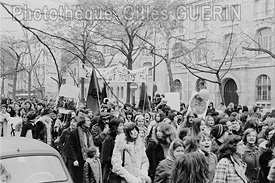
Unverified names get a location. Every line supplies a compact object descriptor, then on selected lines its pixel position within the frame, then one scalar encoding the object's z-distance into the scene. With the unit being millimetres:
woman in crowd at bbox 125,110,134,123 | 11990
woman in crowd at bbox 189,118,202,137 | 7680
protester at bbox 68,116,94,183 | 8383
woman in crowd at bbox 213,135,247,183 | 5203
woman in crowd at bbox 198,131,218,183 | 6180
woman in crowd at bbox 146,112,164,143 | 10070
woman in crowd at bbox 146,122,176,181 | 6965
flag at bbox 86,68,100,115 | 14461
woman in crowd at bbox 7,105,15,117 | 15752
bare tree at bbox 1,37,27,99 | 39300
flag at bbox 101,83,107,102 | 16625
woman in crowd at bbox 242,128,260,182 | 6887
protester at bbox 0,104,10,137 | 12637
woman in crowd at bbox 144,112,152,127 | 11875
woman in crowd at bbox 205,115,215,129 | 9562
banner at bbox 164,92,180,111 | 16734
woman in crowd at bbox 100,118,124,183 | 7094
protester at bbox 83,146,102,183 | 7476
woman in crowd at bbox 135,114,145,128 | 8822
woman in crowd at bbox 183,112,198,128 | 9549
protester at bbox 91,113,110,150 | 8953
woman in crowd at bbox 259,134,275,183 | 6555
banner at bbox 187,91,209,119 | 11766
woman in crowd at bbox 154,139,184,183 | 5613
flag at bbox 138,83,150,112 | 18323
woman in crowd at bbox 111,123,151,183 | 6406
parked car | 5254
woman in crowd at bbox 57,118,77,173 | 8691
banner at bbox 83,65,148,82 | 17688
